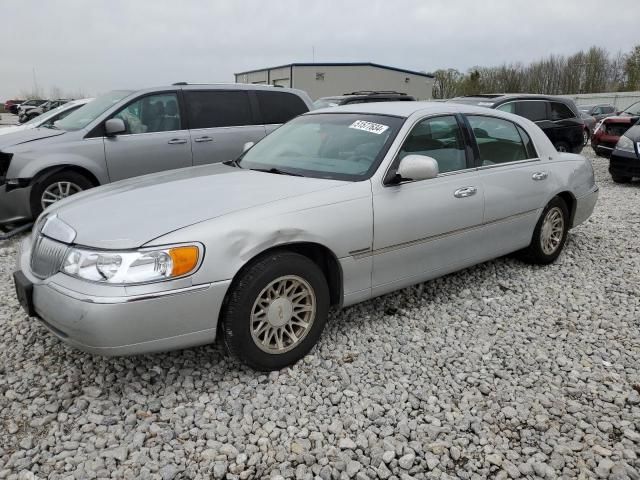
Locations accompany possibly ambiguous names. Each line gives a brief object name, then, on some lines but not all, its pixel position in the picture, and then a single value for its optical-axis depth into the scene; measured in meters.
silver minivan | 5.74
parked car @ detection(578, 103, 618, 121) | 23.07
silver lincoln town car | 2.58
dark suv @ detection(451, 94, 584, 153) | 9.92
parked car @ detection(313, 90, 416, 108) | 11.66
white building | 38.34
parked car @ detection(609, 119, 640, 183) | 9.35
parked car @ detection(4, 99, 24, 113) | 47.84
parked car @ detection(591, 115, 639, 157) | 11.64
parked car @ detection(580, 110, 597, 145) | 15.05
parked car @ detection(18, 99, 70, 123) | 23.77
